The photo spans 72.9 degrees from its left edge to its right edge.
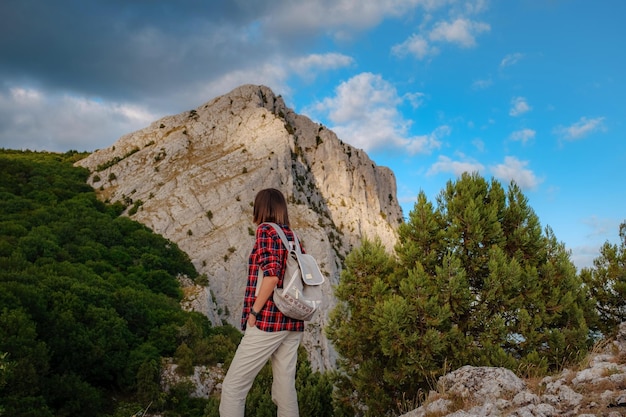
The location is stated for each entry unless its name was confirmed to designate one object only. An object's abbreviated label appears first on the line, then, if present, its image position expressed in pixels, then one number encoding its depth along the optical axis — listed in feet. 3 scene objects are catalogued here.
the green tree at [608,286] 34.55
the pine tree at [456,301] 29.84
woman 15.47
